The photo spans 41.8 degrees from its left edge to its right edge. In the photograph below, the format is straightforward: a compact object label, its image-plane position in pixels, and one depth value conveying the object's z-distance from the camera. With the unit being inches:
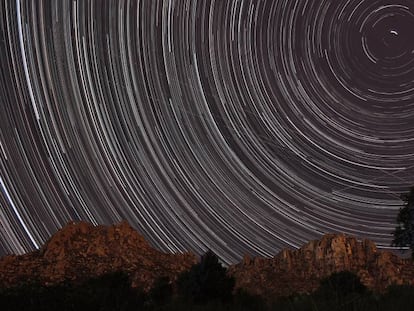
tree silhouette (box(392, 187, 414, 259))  1071.0
